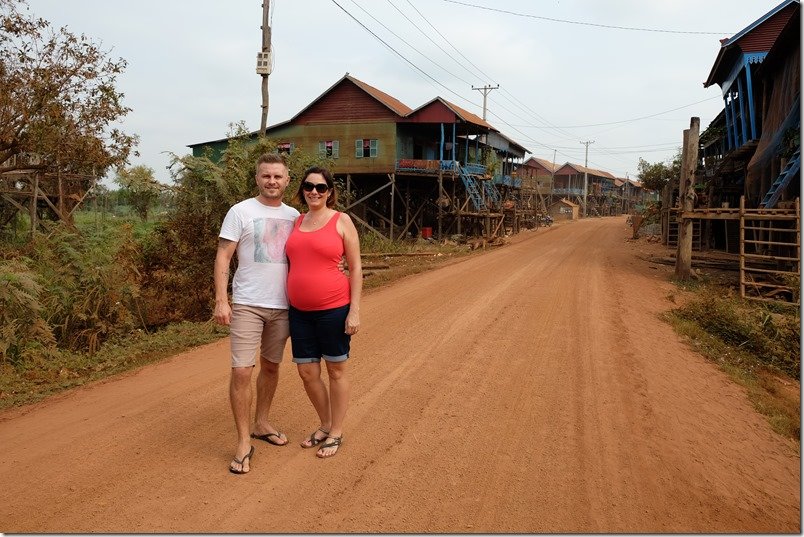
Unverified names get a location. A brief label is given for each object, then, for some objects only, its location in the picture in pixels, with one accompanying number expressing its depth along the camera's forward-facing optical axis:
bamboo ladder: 11.25
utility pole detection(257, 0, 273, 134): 14.87
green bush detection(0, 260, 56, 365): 7.47
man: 3.55
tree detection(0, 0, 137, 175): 10.73
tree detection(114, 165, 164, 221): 10.78
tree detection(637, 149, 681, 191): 40.78
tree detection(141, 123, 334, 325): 10.97
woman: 3.55
